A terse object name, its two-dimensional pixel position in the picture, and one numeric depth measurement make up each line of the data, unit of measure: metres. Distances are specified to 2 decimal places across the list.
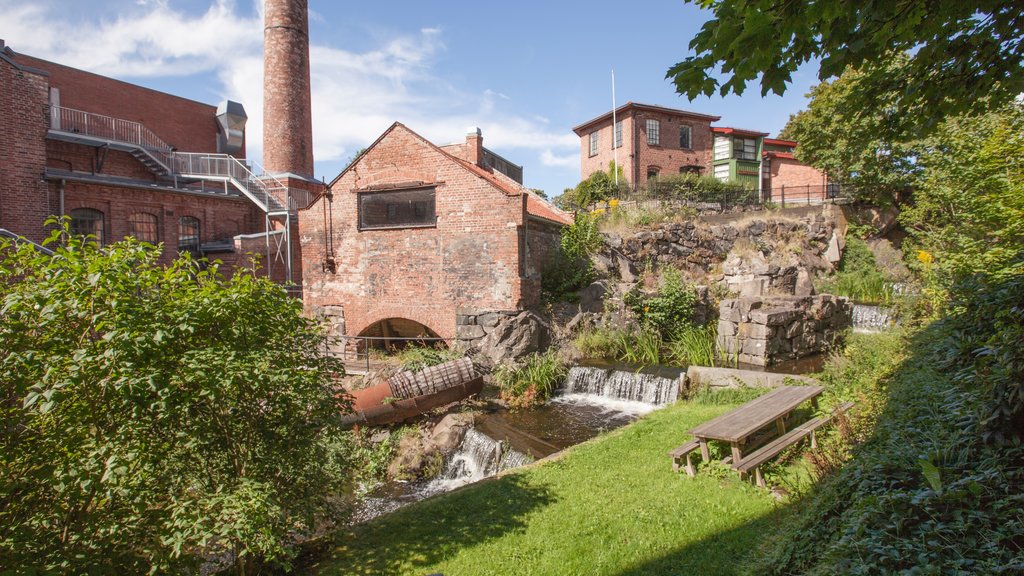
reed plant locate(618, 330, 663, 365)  12.97
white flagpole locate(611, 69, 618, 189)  30.39
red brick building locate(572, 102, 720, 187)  31.53
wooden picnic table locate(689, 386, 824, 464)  6.11
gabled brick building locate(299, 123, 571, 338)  13.60
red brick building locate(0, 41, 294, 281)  17.70
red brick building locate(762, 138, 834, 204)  31.80
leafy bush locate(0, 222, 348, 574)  3.46
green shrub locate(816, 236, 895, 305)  18.58
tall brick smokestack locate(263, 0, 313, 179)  24.19
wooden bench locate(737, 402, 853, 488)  5.93
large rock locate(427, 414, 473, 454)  9.00
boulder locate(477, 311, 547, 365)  13.03
